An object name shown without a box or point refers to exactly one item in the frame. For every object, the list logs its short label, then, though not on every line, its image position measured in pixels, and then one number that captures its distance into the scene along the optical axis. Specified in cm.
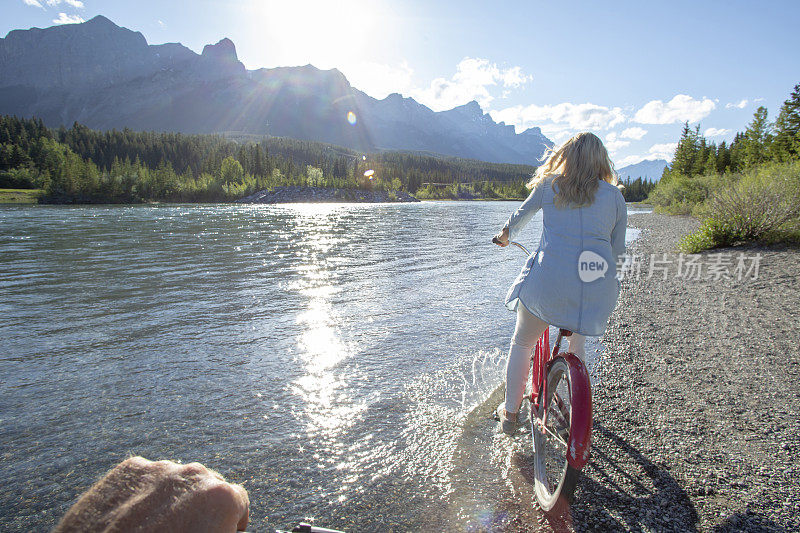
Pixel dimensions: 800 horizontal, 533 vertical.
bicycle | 298
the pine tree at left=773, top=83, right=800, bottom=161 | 4402
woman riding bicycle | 327
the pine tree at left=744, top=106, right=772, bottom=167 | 5191
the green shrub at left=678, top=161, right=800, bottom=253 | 1619
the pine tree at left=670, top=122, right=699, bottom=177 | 8012
